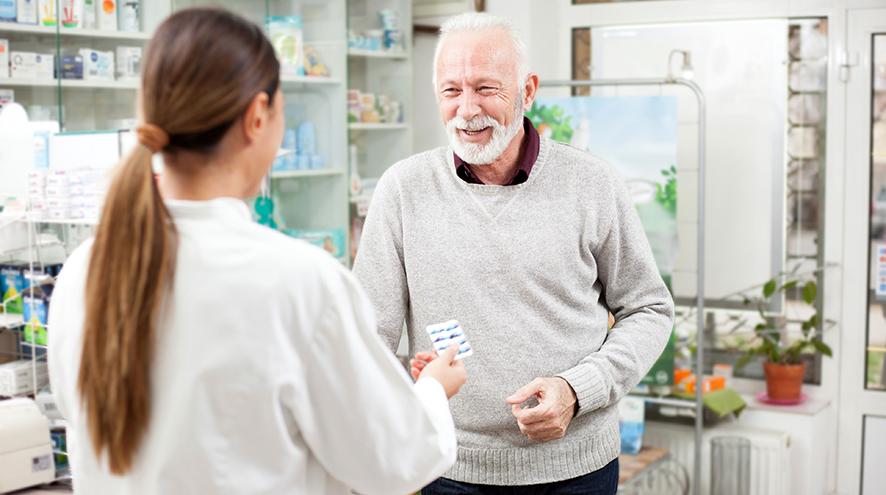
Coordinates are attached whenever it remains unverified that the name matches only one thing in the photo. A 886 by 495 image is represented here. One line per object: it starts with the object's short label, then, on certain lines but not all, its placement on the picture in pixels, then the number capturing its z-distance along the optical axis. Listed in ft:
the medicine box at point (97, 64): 10.16
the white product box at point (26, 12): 9.59
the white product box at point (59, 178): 8.66
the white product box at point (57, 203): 8.65
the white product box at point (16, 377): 8.79
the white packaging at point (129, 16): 10.52
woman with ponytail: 3.41
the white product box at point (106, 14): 10.30
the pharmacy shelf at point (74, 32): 9.53
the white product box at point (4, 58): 9.50
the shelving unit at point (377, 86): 13.64
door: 12.94
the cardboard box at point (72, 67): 9.91
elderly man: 5.92
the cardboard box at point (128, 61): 10.52
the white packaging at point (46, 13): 9.69
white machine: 7.94
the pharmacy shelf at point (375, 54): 13.47
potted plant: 12.93
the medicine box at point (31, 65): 9.57
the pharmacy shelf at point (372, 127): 13.57
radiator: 12.60
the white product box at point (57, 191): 8.65
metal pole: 12.20
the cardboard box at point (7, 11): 9.50
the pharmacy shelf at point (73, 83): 9.54
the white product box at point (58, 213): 8.65
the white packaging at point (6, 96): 9.45
